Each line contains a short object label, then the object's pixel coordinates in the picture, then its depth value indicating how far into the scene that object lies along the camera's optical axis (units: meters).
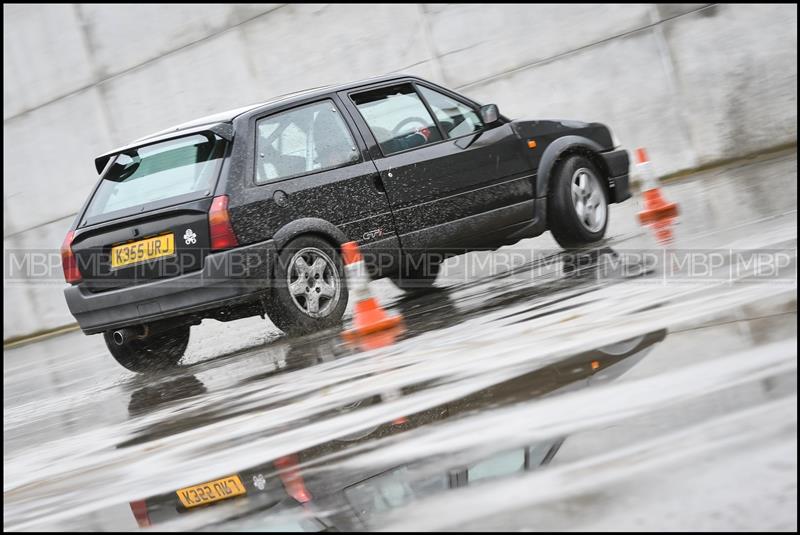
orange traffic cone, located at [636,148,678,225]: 20.23
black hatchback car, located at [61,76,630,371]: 15.09
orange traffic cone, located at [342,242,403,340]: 14.66
